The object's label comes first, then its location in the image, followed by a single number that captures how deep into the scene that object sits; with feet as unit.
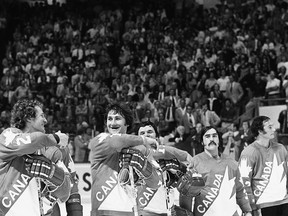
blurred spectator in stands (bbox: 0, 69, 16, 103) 52.65
